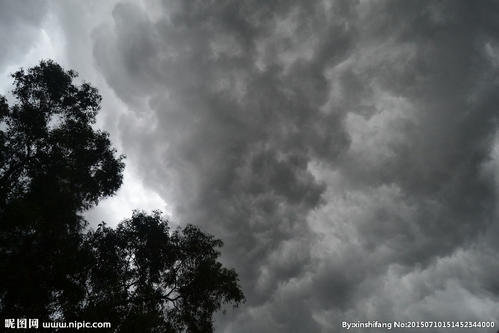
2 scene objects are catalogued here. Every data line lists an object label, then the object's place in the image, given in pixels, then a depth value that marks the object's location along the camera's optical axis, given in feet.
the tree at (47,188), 56.03
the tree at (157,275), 68.95
